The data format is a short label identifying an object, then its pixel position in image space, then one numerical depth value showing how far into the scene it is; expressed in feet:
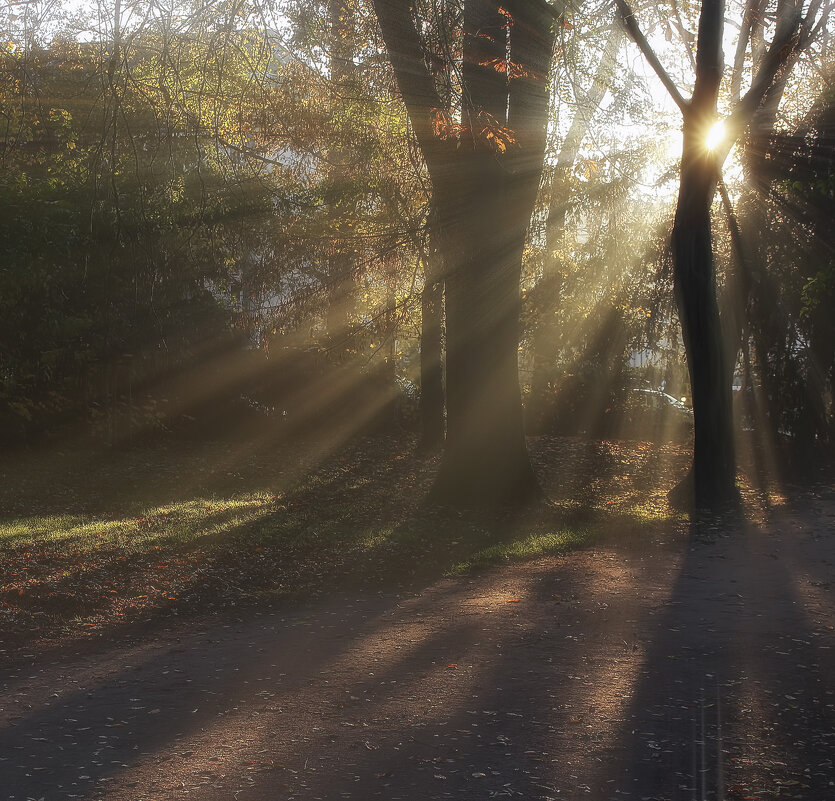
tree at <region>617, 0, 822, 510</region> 44.37
